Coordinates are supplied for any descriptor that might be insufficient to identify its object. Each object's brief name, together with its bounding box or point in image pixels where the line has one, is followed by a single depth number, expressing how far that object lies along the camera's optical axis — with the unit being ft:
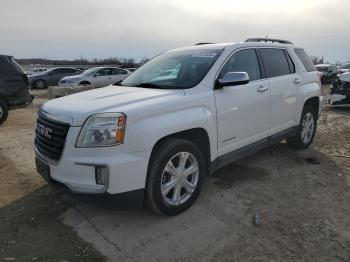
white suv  11.84
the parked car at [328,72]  87.45
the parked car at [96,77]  68.69
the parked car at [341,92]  38.07
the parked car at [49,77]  85.81
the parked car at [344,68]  89.35
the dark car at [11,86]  32.73
